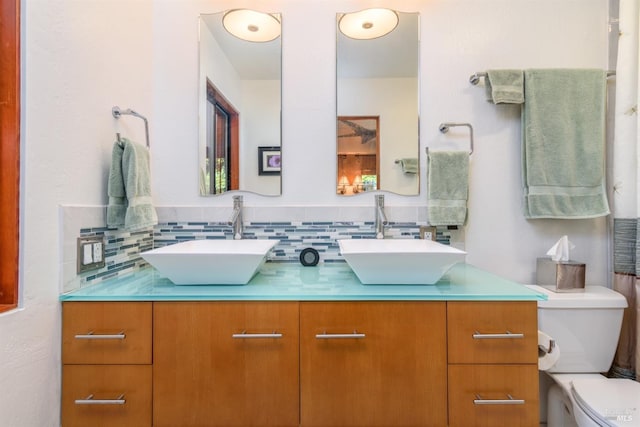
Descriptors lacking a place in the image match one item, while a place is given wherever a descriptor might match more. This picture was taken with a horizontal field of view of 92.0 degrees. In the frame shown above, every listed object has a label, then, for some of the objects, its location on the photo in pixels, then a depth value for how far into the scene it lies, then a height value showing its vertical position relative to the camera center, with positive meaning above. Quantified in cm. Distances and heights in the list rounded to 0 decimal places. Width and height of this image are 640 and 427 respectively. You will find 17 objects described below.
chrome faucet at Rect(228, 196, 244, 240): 160 -3
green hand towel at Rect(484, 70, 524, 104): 151 +63
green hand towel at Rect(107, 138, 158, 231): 126 +10
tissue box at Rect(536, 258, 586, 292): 142 -29
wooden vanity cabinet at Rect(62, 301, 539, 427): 101 -50
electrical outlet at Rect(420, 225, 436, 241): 160 -10
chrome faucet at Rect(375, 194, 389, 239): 159 -2
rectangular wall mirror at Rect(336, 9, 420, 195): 162 +65
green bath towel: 150 +35
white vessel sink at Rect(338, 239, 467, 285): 106 -18
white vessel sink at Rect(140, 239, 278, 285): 108 -19
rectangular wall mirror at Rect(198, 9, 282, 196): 164 +59
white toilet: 134 -53
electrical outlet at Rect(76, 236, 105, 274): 113 -16
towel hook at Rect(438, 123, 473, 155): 158 +45
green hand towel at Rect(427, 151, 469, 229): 154 +15
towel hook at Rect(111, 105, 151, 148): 133 +44
